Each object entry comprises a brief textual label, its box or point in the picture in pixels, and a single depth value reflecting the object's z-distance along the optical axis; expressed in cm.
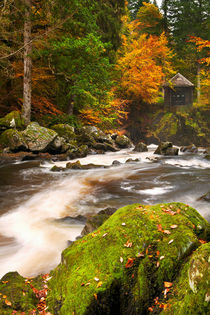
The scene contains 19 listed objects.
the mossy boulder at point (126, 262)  197
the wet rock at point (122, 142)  1897
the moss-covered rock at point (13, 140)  1123
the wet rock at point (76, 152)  1270
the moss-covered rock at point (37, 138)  1164
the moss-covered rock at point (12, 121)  1194
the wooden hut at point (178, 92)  2600
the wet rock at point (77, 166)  999
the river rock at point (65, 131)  1407
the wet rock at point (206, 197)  588
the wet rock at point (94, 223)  346
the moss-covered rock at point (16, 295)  214
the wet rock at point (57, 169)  961
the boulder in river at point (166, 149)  1521
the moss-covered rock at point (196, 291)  147
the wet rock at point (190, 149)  1792
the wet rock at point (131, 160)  1239
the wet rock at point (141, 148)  1722
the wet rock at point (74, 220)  476
